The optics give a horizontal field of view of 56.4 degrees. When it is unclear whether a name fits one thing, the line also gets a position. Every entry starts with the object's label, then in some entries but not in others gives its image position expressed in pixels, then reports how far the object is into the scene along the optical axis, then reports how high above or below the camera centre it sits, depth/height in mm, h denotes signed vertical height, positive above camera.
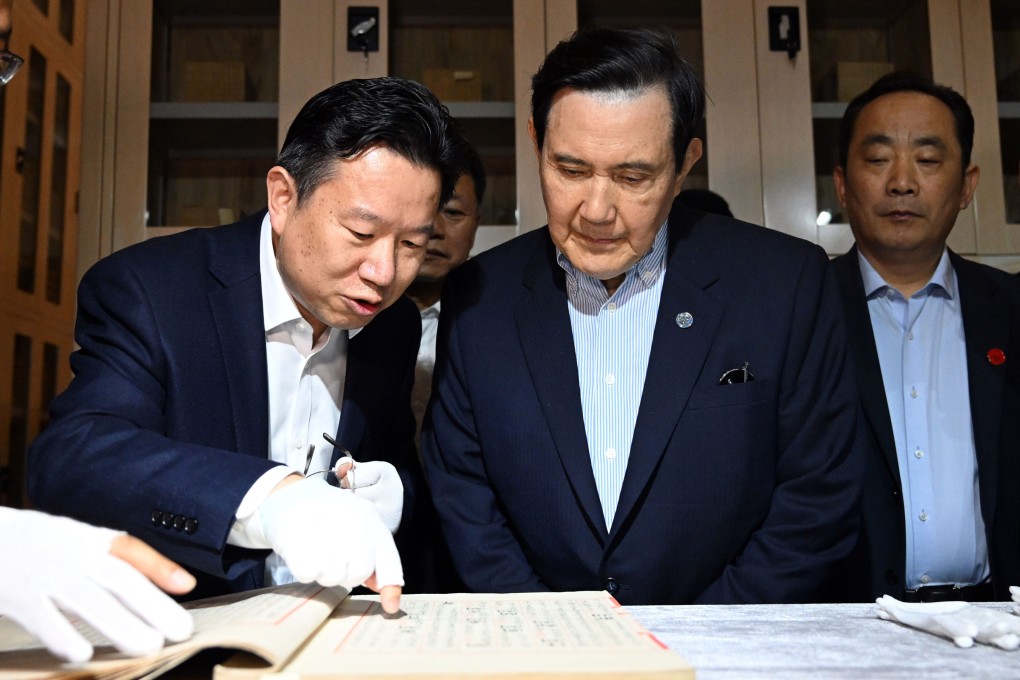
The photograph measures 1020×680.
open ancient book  641 -170
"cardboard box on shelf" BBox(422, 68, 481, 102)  2707 +953
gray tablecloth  711 -192
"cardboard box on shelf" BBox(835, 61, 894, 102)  2699 +959
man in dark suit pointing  972 +83
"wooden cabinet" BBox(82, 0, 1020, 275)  2639 +933
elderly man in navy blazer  1271 +29
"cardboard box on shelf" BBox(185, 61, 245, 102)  2703 +969
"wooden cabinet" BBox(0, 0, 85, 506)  2422 +556
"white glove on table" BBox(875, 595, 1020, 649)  778 -181
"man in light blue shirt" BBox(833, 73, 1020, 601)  1645 +100
